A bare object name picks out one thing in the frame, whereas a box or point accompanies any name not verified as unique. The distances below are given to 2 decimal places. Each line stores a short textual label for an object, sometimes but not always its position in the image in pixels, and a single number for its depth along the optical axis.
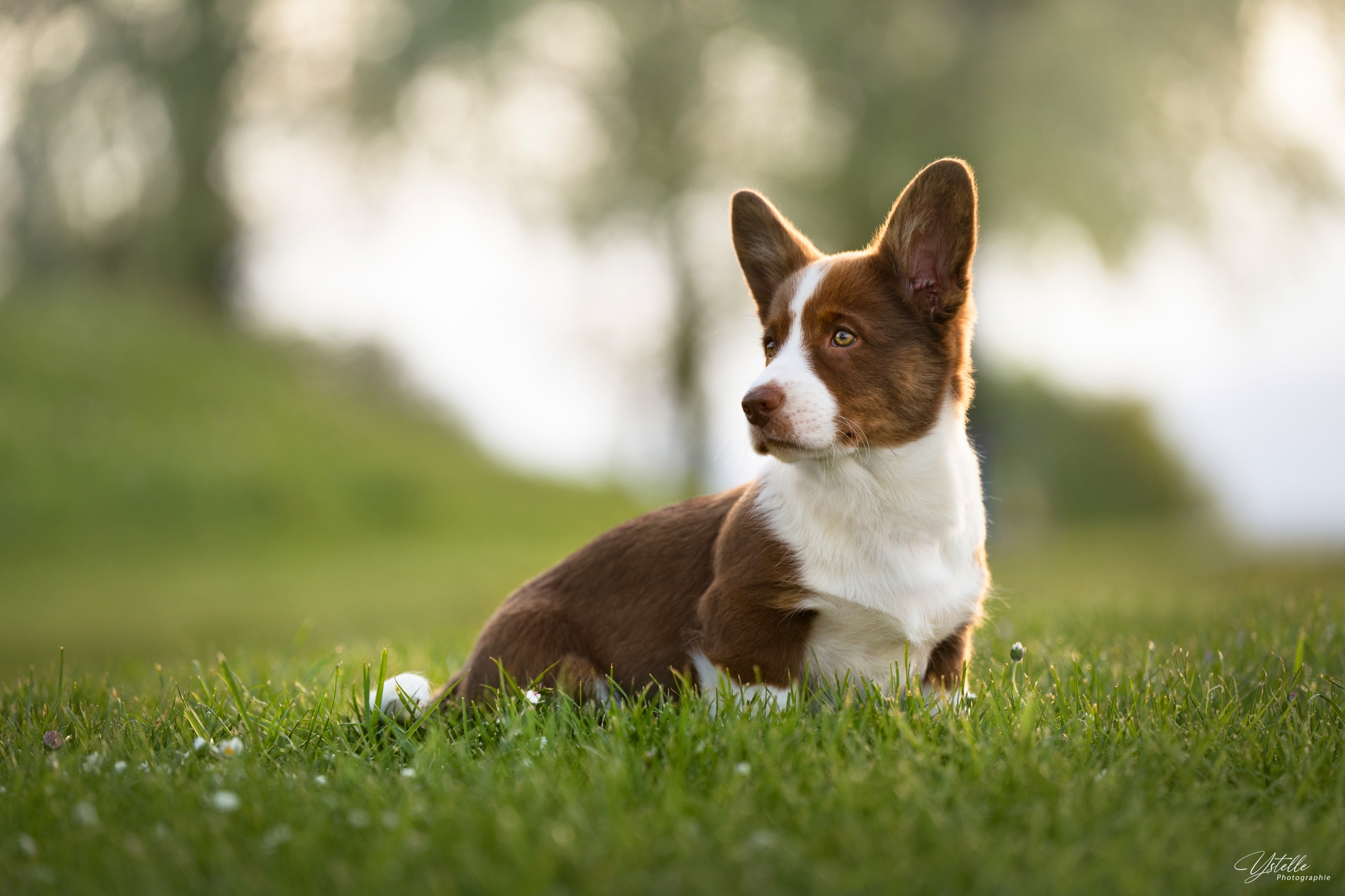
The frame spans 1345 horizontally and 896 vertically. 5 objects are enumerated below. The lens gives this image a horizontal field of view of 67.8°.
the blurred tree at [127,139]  14.81
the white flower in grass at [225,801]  2.43
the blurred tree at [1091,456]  20.27
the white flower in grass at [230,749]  2.92
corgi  3.06
